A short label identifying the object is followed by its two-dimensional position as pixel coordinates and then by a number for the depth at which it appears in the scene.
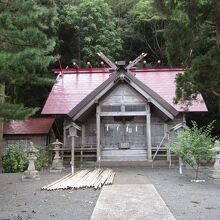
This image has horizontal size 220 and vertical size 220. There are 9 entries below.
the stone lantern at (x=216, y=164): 10.11
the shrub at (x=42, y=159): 13.16
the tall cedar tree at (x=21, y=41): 6.19
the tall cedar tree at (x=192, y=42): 9.99
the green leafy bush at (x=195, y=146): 9.46
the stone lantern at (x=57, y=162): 12.68
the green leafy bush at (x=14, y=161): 12.90
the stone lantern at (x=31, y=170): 10.04
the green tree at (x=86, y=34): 21.13
